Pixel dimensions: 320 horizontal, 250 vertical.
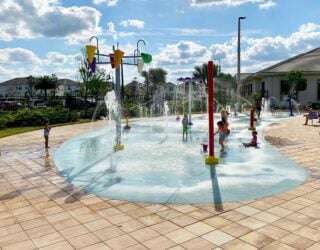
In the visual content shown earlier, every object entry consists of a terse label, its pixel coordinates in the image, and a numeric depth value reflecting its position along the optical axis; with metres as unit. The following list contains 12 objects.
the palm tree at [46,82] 48.63
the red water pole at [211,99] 7.11
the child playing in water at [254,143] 9.97
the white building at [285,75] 28.64
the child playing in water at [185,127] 11.50
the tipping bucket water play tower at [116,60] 9.57
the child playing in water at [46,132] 10.71
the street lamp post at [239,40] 21.68
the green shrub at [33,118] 18.44
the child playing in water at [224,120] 9.43
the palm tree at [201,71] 40.64
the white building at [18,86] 79.05
